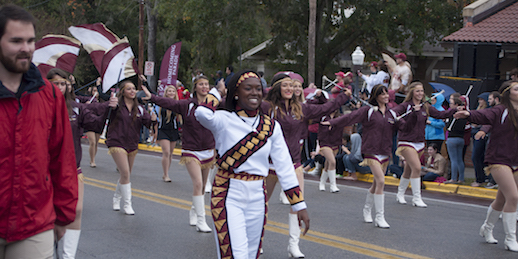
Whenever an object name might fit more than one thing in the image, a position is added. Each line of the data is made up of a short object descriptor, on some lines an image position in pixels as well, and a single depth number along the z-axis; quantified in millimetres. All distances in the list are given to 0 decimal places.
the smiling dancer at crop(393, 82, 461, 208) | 9938
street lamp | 10938
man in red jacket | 2963
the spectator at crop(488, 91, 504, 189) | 11133
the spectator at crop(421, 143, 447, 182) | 12625
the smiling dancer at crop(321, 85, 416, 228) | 8180
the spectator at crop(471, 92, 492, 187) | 11898
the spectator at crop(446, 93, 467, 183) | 12430
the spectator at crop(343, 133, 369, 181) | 13422
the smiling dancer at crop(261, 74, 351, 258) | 6801
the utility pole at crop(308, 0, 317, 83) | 20047
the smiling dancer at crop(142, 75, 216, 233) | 7812
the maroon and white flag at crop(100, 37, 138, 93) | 7504
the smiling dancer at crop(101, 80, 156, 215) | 8578
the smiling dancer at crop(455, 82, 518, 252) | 6984
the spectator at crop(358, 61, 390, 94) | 14961
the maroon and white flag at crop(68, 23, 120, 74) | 8016
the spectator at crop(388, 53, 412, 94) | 15031
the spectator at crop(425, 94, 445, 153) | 13273
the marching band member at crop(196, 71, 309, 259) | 4117
